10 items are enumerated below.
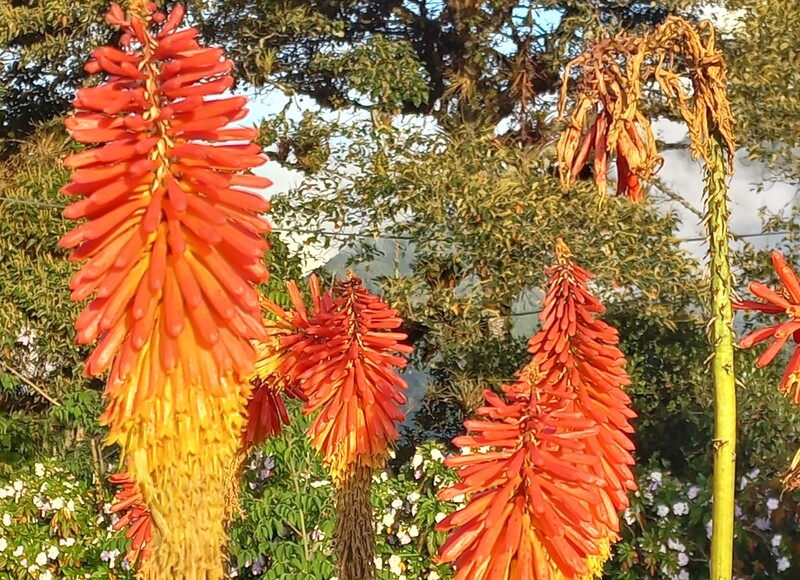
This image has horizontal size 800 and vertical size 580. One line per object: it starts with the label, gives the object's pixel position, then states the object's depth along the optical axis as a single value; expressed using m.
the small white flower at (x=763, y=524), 5.11
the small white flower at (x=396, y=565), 5.79
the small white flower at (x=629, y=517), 5.54
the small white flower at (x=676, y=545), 5.30
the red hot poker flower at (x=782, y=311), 2.29
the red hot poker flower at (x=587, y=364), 2.45
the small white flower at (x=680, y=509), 5.45
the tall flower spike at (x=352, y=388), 2.71
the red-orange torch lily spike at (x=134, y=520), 2.85
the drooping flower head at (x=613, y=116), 1.93
